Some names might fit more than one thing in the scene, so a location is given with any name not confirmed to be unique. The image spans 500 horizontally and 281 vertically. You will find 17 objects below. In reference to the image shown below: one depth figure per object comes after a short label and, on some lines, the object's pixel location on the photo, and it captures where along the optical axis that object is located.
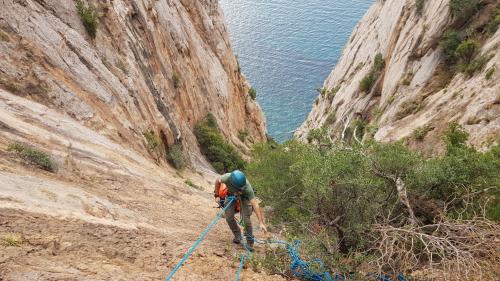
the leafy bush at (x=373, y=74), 41.69
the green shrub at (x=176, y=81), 28.92
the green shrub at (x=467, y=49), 28.68
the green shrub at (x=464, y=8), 30.52
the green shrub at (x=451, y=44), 30.58
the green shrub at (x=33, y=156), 9.49
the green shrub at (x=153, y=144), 18.65
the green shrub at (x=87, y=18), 17.97
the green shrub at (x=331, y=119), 46.50
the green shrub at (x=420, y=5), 36.48
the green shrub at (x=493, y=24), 27.78
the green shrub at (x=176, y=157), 21.73
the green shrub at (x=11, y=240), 6.23
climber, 9.03
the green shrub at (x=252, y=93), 51.25
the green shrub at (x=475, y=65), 25.94
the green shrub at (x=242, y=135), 41.97
